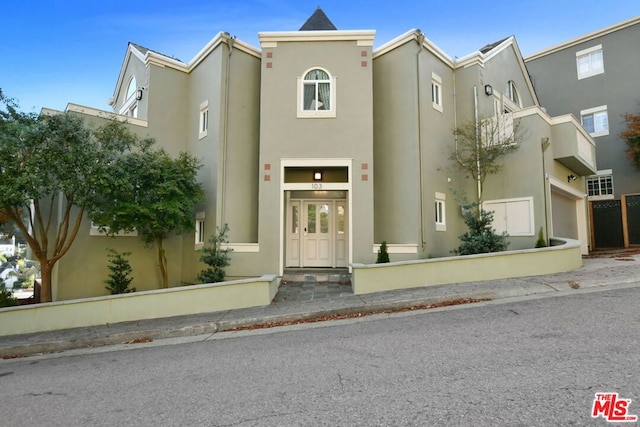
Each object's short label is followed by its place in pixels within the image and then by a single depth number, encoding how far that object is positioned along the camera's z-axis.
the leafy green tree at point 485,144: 11.41
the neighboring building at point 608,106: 16.53
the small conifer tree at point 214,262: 9.05
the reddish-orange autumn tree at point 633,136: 15.79
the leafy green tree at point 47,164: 7.88
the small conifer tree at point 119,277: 10.24
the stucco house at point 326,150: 10.65
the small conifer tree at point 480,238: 9.04
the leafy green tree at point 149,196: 9.16
